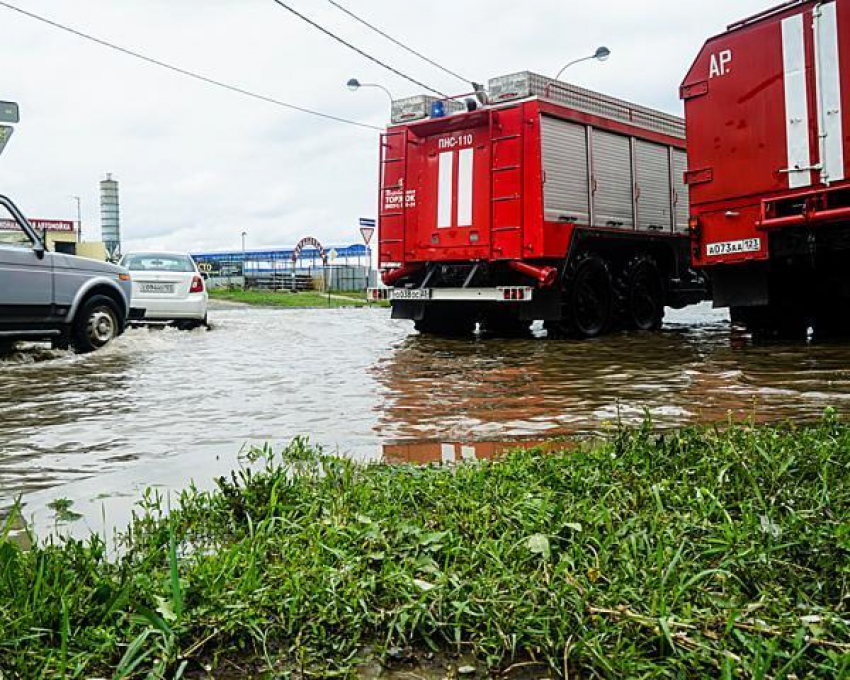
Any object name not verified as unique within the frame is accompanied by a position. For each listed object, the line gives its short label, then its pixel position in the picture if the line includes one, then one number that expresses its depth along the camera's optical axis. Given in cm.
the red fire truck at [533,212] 1188
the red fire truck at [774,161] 880
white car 1476
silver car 958
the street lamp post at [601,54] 2228
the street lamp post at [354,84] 2441
